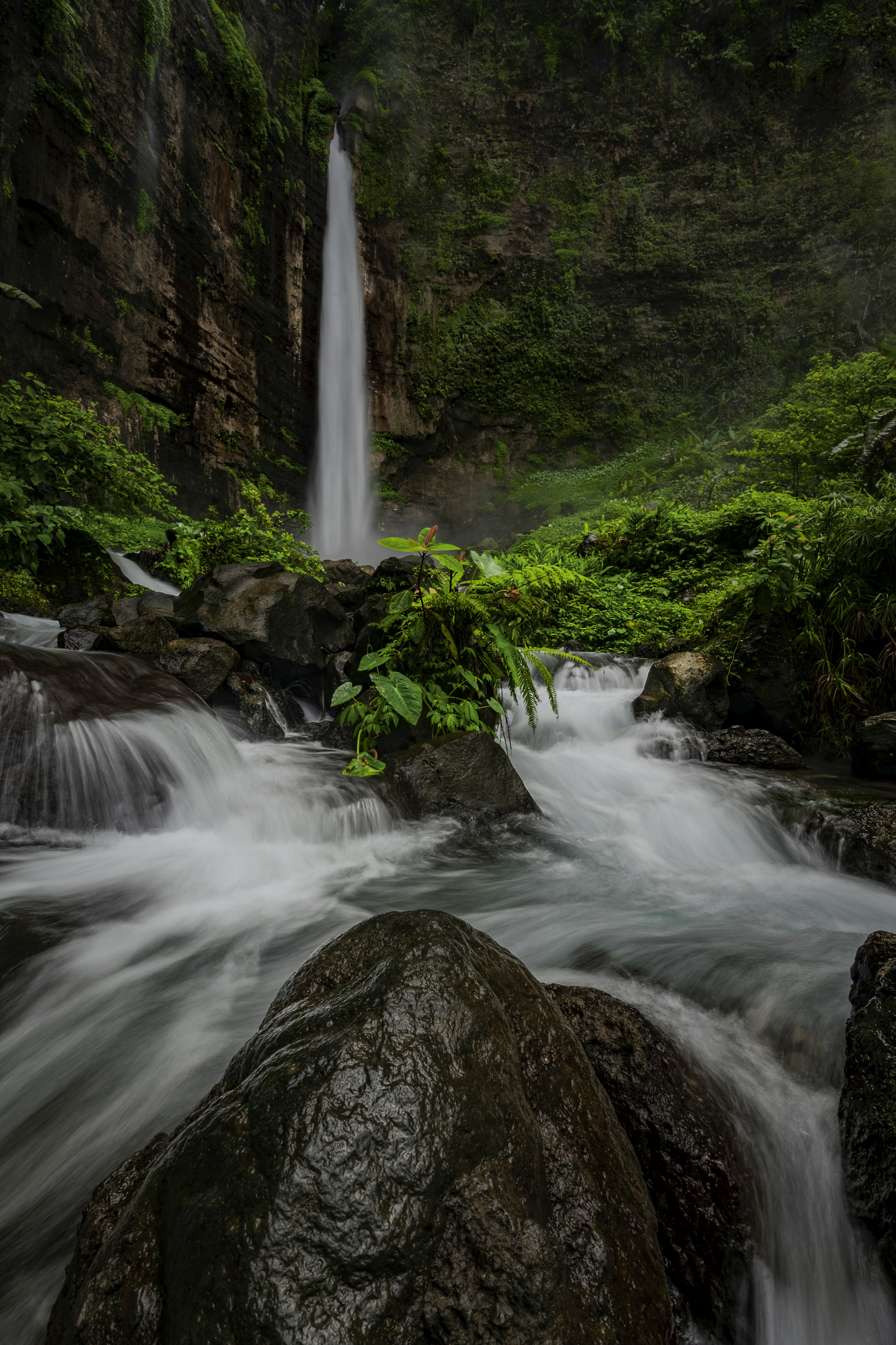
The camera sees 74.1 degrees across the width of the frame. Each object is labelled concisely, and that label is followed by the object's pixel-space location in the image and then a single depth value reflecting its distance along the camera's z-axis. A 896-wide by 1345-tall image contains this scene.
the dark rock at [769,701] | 6.38
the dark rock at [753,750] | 5.82
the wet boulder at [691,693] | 6.65
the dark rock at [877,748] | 5.16
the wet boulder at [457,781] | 4.58
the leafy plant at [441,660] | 4.76
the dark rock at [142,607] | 7.44
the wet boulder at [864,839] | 3.73
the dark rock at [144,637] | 6.15
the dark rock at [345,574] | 11.48
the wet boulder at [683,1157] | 1.43
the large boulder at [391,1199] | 1.00
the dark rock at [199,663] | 6.13
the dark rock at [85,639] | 6.13
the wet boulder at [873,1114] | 1.47
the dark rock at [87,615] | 7.35
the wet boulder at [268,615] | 6.86
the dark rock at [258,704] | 6.30
